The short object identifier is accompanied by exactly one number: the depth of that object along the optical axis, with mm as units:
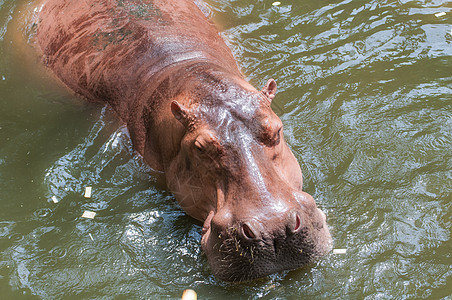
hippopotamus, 7180
